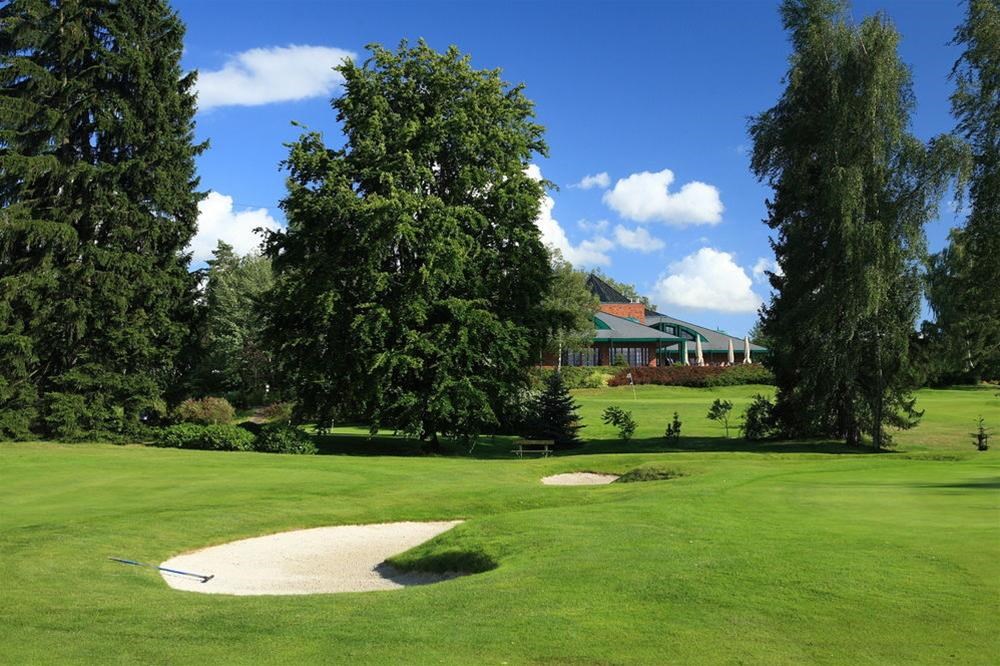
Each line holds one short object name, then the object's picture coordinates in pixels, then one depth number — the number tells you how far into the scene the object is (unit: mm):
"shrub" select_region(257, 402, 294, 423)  54662
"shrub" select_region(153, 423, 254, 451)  34812
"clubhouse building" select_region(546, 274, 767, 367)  93625
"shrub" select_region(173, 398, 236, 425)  48438
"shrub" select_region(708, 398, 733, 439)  40250
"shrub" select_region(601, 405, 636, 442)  40188
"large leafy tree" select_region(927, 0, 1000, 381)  30797
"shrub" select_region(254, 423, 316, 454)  34344
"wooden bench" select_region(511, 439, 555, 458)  36344
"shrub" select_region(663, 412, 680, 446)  39662
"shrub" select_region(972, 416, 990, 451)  34938
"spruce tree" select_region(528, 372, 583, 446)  39594
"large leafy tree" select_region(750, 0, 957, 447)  33094
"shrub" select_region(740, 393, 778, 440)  41156
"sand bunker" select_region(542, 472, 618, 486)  26406
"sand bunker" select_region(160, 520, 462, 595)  13539
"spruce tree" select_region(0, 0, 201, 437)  39500
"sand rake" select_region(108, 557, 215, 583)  13094
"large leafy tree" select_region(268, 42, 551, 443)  35656
